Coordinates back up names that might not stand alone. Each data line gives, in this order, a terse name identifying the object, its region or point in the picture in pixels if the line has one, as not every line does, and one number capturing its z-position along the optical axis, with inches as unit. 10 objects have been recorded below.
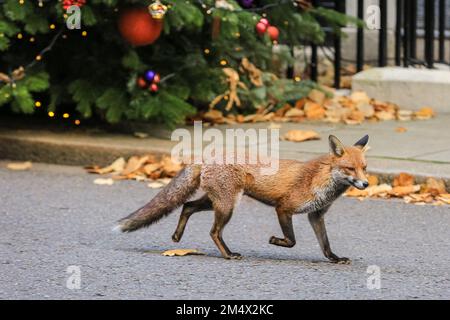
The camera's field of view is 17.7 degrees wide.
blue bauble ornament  457.3
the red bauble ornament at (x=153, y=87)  459.1
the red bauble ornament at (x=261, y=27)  465.8
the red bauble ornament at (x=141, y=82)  459.5
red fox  298.9
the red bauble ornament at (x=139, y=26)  447.4
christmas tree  449.9
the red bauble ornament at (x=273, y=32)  472.2
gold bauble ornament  419.1
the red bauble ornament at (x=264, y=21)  466.9
